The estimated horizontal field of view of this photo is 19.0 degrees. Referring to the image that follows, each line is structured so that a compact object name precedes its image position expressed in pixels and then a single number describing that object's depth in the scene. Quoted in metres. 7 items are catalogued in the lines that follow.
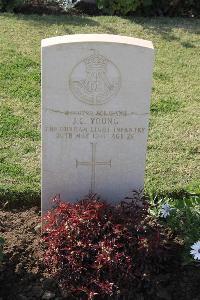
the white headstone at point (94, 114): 3.78
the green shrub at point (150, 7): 8.82
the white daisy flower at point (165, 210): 4.17
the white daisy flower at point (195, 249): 3.79
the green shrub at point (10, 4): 8.73
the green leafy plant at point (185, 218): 4.00
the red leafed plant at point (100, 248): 3.75
